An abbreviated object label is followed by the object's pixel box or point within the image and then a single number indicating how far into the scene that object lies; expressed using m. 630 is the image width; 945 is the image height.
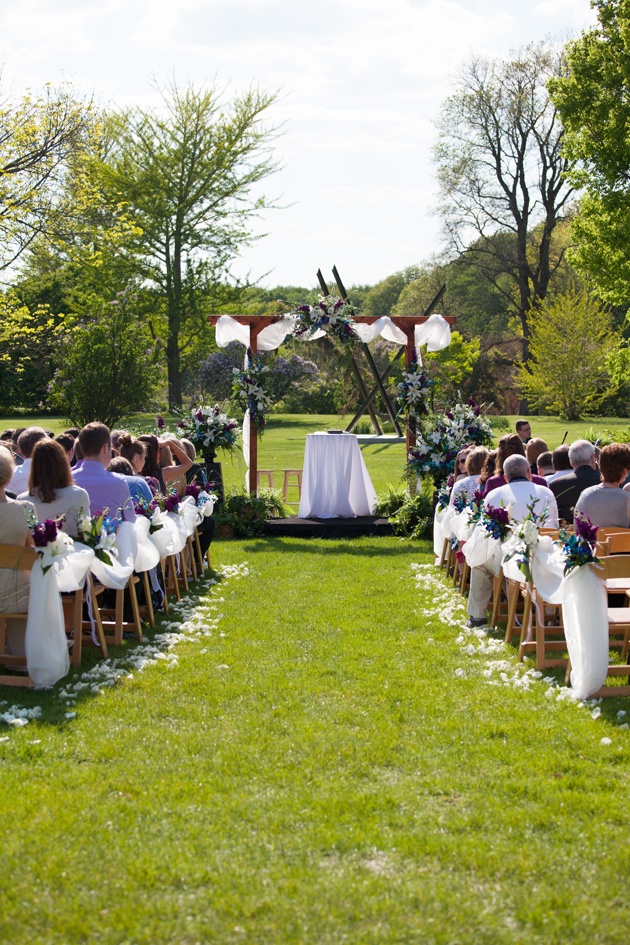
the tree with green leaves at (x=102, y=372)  28.84
